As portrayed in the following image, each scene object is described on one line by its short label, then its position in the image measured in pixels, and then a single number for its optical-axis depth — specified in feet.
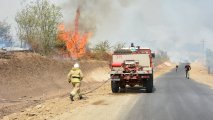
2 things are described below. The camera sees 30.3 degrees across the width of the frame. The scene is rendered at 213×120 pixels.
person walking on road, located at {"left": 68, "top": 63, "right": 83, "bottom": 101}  64.59
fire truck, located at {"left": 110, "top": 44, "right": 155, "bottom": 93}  78.84
